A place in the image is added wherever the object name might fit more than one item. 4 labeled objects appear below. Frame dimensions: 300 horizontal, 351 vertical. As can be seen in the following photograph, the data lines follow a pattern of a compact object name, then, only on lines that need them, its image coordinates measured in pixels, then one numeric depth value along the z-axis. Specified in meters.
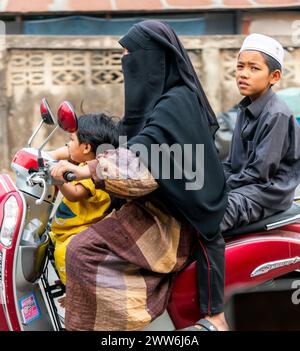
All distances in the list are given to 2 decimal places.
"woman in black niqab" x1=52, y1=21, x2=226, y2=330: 4.19
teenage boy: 4.77
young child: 4.81
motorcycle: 4.63
